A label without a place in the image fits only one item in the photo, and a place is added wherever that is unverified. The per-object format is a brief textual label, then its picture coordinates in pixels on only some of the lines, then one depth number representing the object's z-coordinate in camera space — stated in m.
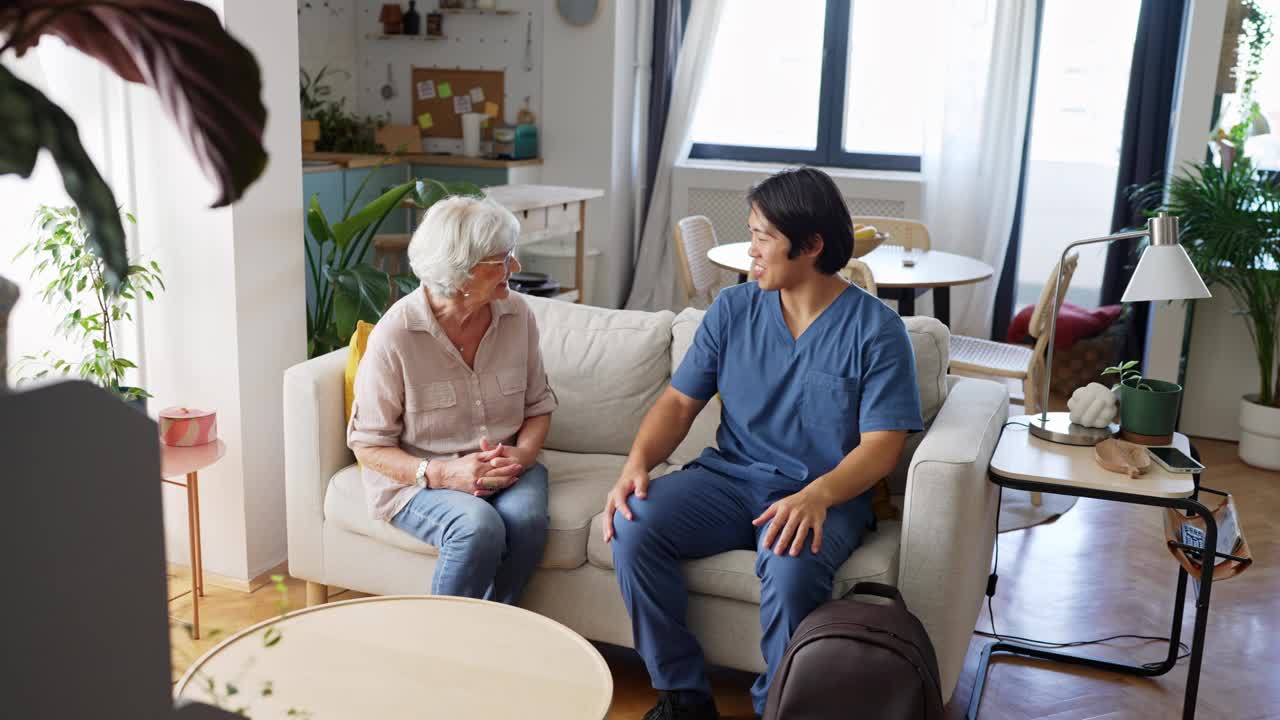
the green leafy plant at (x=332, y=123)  6.34
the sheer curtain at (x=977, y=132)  6.25
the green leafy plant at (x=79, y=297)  2.84
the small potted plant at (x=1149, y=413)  2.58
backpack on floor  2.13
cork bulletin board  6.74
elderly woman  2.58
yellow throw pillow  2.83
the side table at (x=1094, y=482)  2.37
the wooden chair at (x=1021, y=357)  4.04
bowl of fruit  4.51
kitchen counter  5.48
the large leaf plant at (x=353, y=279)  3.59
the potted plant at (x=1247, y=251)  4.51
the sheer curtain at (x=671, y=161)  6.79
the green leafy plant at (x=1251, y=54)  4.83
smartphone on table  2.48
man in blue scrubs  2.43
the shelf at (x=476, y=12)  6.59
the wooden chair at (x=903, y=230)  5.22
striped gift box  2.91
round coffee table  1.82
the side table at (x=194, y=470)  2.75
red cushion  5.64
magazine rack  2.49
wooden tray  2.45
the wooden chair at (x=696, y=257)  5.17
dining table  4.40
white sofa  2.39
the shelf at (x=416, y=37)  6.77
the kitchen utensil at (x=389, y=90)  6.88
